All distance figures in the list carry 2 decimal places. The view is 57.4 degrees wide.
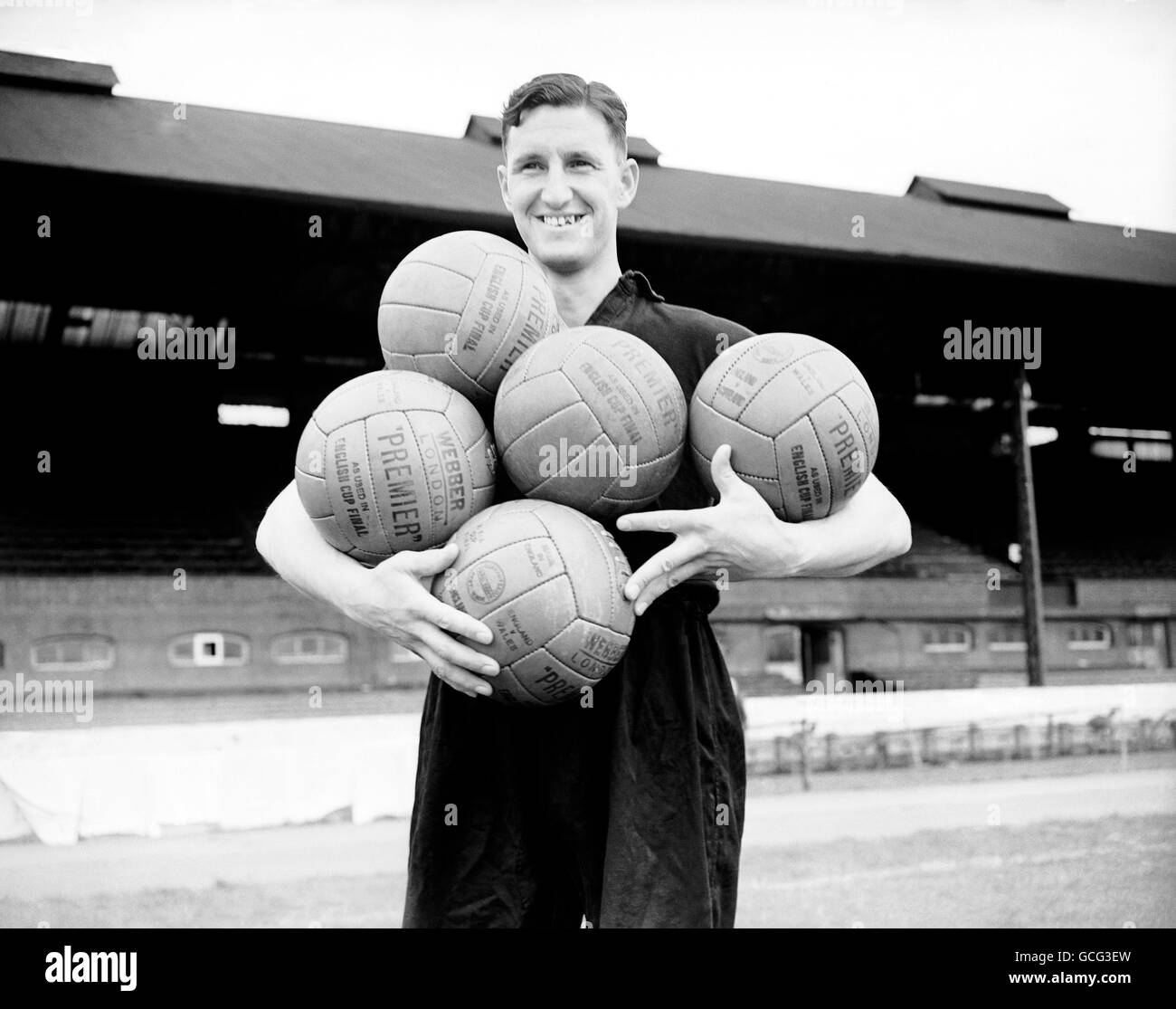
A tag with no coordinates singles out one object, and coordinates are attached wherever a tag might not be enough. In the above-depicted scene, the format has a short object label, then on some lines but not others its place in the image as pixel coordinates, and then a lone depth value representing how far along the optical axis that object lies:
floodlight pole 12.78
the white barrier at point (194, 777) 7.32
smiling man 1.92
